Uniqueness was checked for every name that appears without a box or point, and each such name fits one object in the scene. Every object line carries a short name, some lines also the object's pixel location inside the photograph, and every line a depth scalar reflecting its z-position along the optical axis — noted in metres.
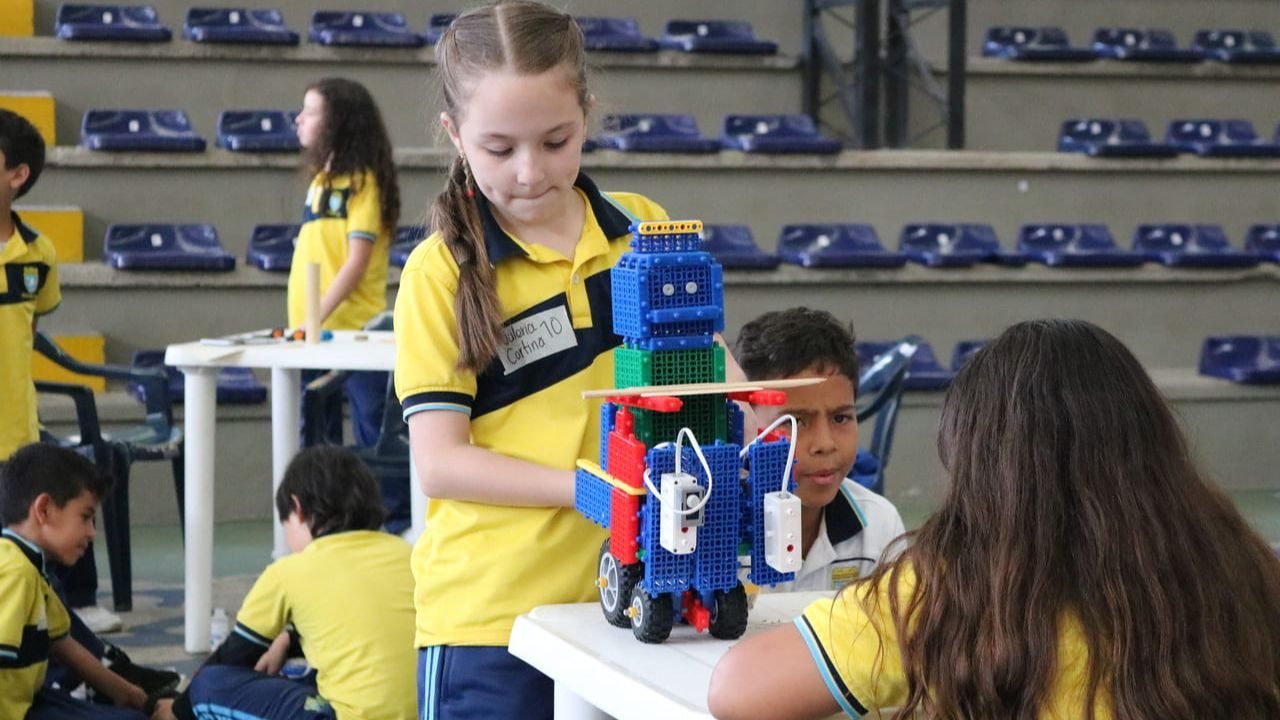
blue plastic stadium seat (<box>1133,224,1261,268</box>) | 7.37
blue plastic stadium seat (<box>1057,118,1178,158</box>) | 7.63
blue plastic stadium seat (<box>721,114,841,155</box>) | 7.16
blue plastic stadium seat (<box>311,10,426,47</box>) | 7.06
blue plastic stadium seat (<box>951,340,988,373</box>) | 6.89
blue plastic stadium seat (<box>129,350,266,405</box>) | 5.84
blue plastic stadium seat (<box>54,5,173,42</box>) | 6.75
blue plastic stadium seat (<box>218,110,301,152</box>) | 6.61
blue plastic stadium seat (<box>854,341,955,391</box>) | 6.46
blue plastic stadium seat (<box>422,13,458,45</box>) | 7.01
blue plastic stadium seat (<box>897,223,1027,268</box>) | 7.03
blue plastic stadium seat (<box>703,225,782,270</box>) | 6.78
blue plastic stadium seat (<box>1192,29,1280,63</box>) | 8.29
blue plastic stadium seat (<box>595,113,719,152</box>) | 7.01
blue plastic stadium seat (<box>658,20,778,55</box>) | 7.62
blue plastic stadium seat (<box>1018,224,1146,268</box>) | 7.20
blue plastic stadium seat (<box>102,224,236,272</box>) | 6.21
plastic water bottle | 4.00
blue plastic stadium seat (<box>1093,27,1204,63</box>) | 8.20
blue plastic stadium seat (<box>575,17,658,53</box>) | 7.43
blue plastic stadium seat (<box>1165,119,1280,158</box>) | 7.77
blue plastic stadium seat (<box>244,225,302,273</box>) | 6.31
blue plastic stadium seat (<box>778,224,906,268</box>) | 6.87
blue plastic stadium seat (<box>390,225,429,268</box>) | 6.38
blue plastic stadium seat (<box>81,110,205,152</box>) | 6.51
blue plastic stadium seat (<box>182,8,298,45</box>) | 6.90
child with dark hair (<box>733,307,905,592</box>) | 2.18
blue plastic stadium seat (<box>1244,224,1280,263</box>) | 7.71
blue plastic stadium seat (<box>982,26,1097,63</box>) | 8.09
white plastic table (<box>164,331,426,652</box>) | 3.86
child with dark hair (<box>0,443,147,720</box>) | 2.92
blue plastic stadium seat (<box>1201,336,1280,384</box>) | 7.12
